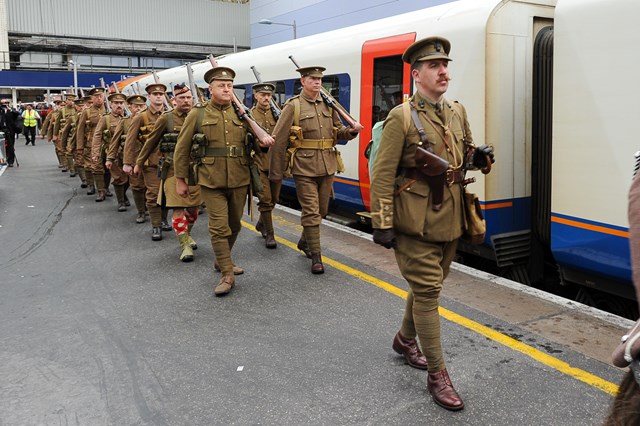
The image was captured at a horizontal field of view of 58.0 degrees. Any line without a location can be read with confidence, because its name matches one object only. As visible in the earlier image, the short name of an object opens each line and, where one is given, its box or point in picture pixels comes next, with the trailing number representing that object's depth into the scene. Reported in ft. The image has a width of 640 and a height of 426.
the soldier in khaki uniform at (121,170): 27.67
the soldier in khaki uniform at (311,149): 18.57
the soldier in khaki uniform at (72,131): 40.93
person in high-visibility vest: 79.20
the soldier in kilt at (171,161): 20.92
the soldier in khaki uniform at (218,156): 16.92
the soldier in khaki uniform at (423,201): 10.26
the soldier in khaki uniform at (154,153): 24.04
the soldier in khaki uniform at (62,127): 44.45
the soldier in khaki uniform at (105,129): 31.86
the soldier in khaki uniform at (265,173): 21.95
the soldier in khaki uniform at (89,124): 36.14
